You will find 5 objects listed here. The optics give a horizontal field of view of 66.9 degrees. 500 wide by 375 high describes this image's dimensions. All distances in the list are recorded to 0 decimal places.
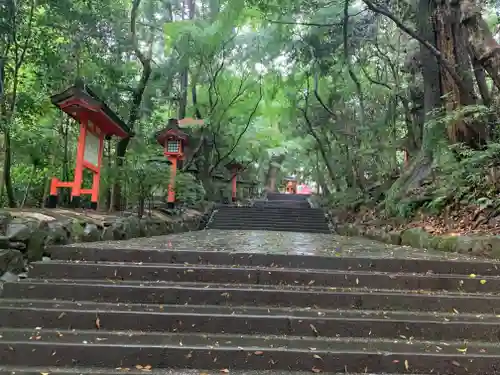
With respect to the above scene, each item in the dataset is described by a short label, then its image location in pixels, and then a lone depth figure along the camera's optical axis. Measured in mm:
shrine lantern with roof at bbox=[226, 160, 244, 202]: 17772
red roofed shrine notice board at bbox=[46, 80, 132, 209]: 6266
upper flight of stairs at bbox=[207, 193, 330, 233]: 12727
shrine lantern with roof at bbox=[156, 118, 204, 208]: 10352
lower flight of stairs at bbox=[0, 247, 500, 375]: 2717
